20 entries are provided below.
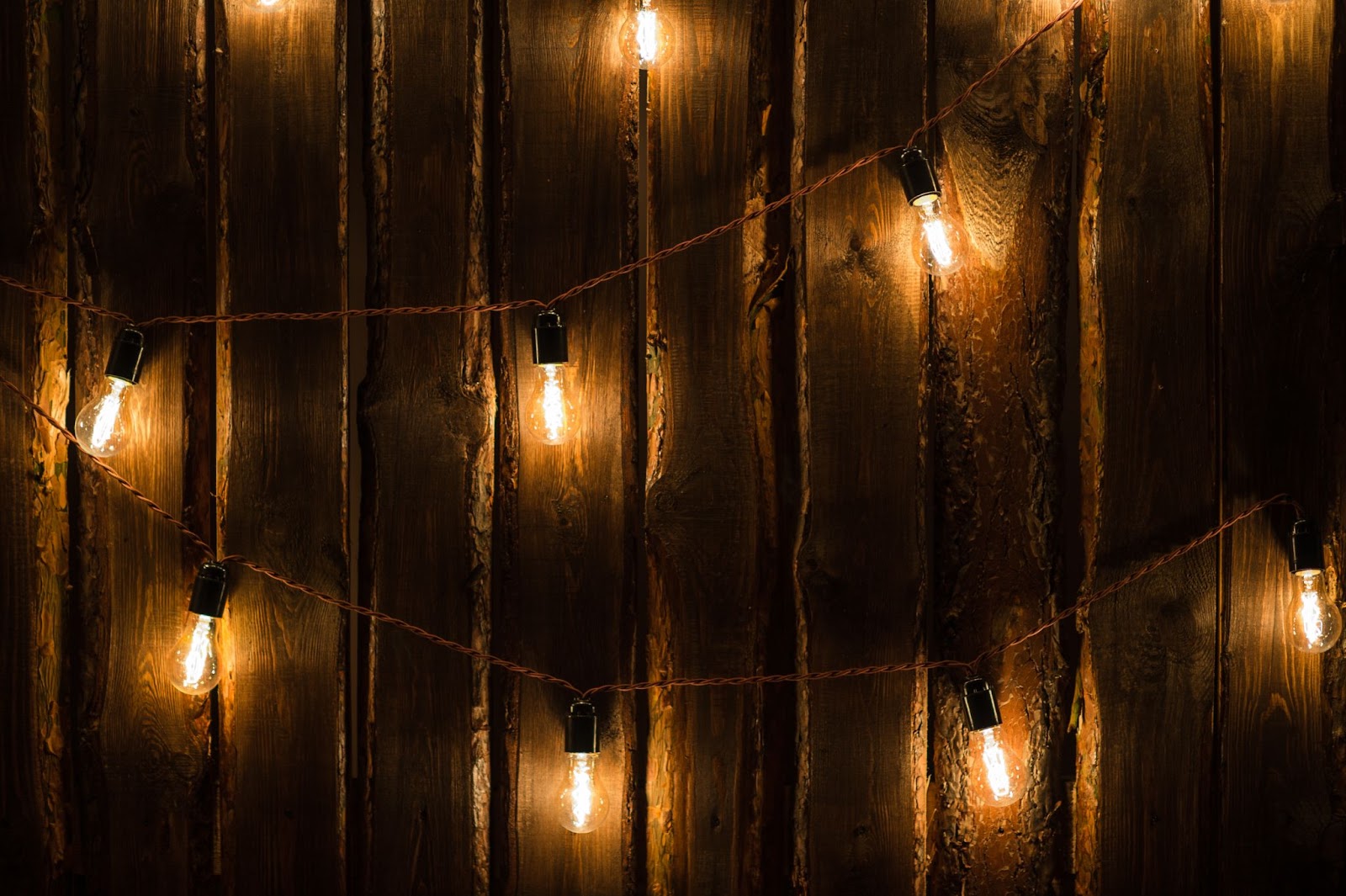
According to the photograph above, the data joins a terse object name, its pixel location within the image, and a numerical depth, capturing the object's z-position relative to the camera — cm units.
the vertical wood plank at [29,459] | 229
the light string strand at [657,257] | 220
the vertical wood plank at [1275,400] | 227
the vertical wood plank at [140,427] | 228
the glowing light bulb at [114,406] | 212
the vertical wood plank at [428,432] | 225
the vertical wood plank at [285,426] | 226
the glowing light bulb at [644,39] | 222
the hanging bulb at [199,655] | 215
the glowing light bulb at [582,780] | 214
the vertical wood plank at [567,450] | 224
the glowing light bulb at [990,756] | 212
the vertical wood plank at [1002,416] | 225
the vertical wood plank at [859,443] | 223
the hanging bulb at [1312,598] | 216
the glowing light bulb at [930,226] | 210
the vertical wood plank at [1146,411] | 225
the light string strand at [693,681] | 223
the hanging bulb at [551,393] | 211
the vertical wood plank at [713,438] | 224
